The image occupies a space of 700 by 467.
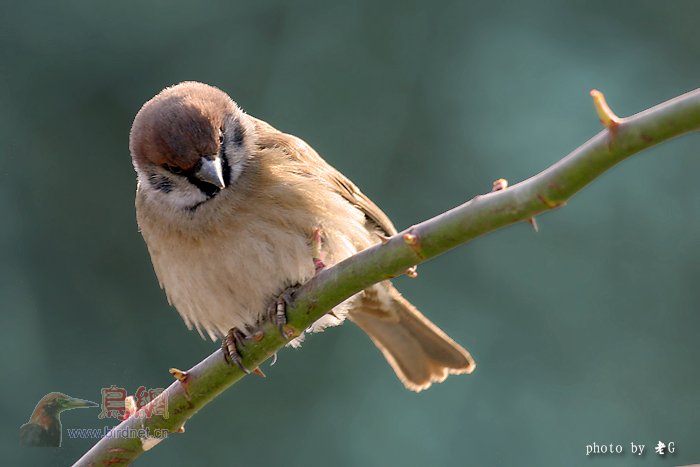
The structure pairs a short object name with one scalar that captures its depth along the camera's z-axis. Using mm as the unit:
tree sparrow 3108
